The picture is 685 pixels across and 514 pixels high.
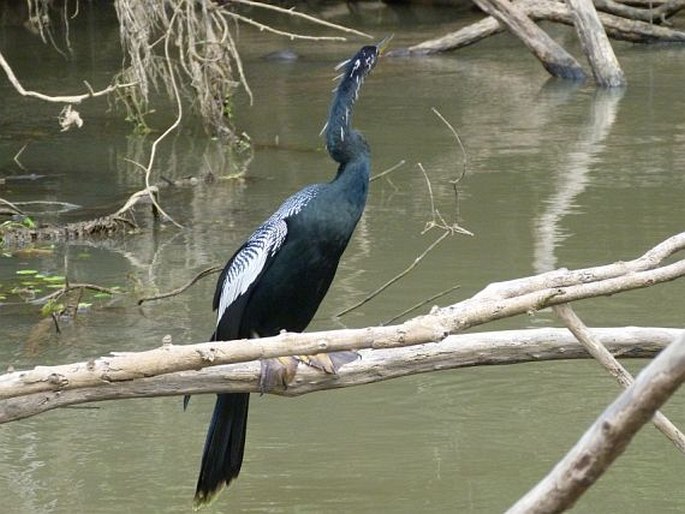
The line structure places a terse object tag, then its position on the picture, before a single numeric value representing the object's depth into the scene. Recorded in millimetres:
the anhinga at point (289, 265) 7723
